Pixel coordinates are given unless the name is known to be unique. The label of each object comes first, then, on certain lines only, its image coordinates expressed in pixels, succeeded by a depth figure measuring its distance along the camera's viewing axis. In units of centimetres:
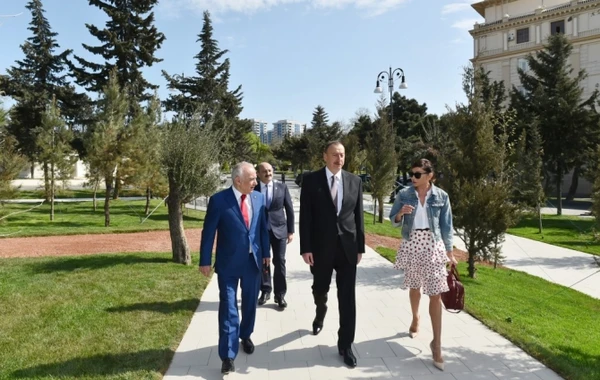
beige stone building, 4191
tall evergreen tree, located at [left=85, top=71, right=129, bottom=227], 1678
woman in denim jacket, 409
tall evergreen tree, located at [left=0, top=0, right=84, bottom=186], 3241
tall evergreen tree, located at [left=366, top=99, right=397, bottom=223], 1802
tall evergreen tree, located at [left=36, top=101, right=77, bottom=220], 1917
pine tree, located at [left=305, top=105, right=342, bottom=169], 3463
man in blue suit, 387
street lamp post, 2046
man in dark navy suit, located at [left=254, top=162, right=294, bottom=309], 588
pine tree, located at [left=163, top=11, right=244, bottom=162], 3831
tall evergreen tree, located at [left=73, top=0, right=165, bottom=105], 2952
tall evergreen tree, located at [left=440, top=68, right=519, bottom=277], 816
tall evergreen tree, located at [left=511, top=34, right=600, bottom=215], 2911
